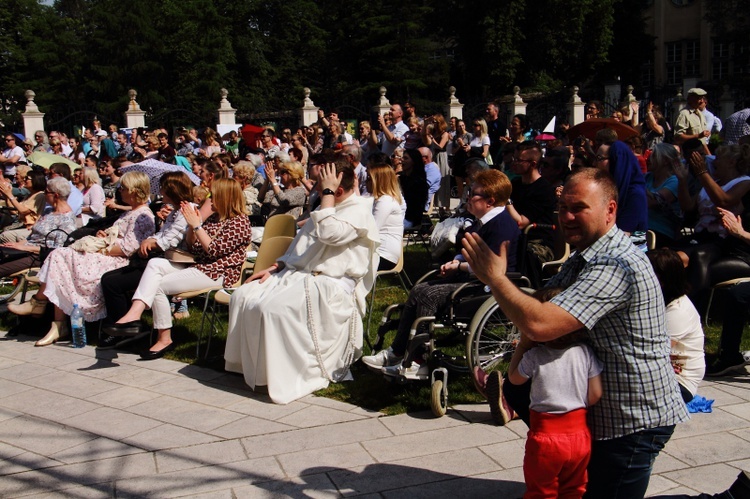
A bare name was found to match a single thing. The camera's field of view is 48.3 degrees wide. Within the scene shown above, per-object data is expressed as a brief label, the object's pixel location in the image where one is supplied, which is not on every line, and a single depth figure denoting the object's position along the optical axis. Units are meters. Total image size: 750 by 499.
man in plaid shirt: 3.00
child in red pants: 3.11
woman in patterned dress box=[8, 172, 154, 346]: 7.66
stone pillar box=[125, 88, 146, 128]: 26.25
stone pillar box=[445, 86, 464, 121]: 28.55
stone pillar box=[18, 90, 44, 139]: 25.43
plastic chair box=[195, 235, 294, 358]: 7.09
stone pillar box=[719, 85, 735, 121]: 27.34
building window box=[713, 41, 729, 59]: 49.34
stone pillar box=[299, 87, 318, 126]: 27.53
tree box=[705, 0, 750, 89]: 42.94
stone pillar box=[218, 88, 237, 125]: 27.56
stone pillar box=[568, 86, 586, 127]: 27.57
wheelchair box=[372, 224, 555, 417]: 5.48
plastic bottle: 7.50
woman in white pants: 7.13
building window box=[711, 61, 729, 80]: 50.12
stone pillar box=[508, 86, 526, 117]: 28.23
